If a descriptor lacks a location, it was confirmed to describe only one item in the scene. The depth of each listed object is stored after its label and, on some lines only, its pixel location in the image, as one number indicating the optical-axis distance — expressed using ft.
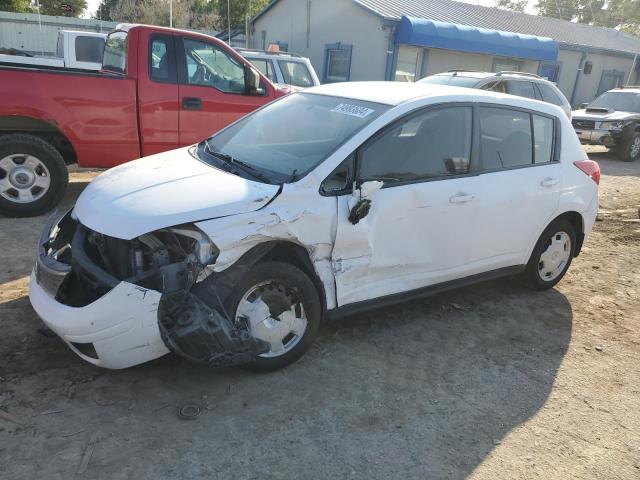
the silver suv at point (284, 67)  33.99
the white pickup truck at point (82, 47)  34.27
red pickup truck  18.07
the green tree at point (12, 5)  95.13
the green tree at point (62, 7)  111.14
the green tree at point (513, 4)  242.37
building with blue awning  54.75
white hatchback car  9.33
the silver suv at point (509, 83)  31.04
